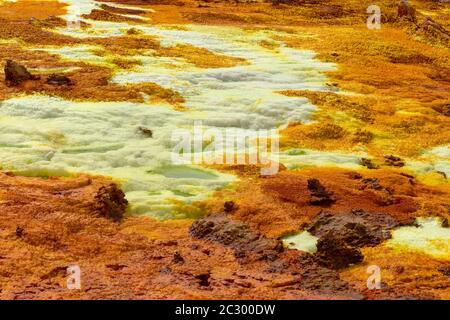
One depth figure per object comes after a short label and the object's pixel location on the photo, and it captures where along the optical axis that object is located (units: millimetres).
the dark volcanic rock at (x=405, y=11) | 54644
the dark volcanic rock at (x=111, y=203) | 17344
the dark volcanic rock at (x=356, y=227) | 15977
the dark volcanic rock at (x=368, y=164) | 22125
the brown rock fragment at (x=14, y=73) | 28250
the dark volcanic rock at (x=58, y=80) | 28797
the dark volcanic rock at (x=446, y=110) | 29875
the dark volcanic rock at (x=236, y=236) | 15680
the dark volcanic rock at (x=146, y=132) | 23812
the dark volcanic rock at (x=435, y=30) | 48844
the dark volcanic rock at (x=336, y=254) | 14817
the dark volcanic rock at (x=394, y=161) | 22641
